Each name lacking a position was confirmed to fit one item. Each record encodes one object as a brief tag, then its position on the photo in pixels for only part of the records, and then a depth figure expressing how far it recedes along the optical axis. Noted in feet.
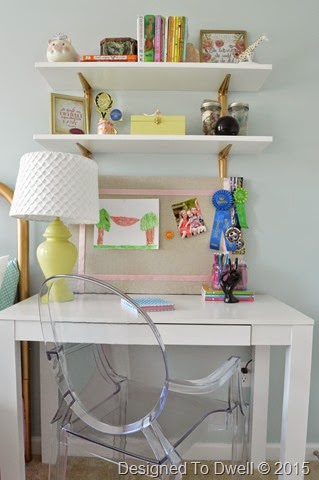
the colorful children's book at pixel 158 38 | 4.17
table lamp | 3.67
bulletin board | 4.86
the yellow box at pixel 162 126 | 4.38
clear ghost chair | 2.56
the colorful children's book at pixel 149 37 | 4.16
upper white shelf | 4.25
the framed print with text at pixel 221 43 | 4.72
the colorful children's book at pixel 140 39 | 4.14
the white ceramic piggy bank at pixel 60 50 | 4.34
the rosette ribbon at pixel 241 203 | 4.79
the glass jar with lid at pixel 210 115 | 4.51
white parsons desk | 3.51
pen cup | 4.57
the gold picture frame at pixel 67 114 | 4.57
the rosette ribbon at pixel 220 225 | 4.83
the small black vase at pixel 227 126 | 4.32
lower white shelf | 4.26
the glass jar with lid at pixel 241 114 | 4.50
